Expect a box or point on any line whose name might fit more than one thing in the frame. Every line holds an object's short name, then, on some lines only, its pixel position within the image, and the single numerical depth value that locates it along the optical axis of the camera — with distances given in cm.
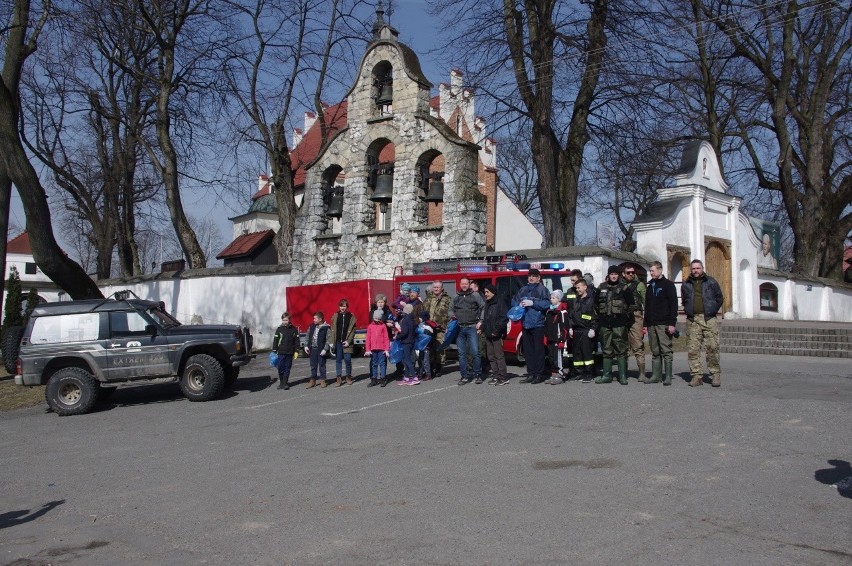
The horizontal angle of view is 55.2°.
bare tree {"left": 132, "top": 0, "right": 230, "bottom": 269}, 2650
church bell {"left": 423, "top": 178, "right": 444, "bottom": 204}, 2122
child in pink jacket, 1471
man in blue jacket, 1336
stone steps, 1808
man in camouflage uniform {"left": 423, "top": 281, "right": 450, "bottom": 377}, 1537
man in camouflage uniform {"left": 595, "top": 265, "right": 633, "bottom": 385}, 1265
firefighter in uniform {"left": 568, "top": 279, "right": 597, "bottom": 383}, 1296
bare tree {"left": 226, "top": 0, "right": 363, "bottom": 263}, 2675
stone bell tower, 2078
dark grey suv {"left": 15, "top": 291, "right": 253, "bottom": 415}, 1412
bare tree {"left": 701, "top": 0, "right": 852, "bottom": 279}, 2997
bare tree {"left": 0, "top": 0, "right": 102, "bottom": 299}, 1839
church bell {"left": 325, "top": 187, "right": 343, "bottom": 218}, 2327
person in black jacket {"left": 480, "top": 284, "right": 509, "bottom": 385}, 1363
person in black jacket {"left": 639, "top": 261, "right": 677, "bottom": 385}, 1240
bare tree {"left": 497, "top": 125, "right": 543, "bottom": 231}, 5678
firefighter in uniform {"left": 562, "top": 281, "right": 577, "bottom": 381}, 1329
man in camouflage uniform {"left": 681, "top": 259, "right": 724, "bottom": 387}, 1198
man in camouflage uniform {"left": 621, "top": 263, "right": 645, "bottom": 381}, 1291
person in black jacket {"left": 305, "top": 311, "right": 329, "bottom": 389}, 1523
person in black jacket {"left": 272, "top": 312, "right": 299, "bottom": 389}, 1541
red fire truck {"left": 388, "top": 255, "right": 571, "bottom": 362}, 1638
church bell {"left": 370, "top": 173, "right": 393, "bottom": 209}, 2206
